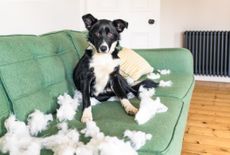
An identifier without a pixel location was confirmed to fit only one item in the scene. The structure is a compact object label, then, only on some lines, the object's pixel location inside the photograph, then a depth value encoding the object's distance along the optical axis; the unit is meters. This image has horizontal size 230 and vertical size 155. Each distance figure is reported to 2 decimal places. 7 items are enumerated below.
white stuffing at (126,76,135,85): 2.34
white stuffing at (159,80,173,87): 2.26
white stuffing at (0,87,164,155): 1.09
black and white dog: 1.82
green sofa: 1.39
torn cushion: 2.49
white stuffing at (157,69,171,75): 2.65
